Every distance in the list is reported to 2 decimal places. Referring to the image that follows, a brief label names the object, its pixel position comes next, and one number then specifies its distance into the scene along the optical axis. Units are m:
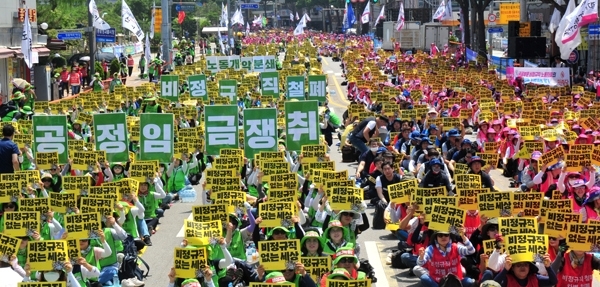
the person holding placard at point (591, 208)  12.81
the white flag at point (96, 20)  37.94
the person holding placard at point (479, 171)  15.00
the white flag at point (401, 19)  67.00
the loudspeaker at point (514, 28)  44.97
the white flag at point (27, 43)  31.28
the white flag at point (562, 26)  30.48
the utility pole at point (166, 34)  47.10
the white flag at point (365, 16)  76.12
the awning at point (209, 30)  94.82
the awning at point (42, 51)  42.81
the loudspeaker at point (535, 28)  45.56
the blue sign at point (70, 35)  36.38
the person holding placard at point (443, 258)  11.57
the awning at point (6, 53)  37.88
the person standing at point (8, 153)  16.67
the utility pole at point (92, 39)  37.89
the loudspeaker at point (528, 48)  43.03
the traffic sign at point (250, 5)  76.69
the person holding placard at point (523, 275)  10.31
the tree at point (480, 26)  59.50
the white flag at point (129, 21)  39.38
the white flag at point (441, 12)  66.25
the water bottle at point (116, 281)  12.11
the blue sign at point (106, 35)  37.88
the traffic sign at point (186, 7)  62.64
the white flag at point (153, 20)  54.52
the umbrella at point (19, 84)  32.59
